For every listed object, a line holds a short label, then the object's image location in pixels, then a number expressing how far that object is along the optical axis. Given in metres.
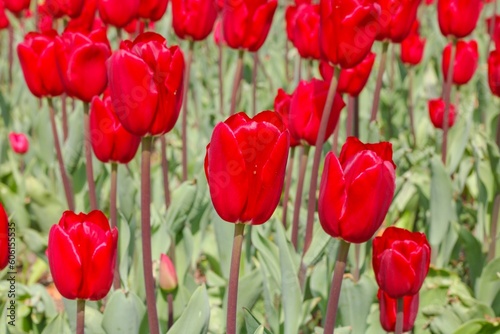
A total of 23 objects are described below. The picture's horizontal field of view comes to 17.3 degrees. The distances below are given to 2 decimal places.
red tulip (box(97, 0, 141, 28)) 1.44
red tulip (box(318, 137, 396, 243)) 1.09
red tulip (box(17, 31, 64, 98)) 1.40
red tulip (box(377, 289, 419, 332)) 1.23
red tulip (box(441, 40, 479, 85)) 1.81
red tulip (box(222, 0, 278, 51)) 1.45
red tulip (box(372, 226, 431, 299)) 1.16
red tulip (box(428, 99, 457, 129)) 1.78
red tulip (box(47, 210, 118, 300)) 1.13
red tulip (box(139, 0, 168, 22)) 1.50
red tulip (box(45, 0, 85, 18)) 1.51
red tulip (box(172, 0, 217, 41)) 1.45
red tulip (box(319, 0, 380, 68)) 1.23
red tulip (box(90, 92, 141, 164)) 1.30
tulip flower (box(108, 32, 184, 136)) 1.11
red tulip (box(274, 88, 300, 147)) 1.40
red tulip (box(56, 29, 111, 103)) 1.30
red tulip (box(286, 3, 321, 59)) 1.48
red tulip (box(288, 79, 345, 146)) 1.32
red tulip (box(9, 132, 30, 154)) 1.93
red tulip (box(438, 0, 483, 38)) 1.55
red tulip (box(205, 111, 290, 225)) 1.06
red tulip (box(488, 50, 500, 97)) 1.55
